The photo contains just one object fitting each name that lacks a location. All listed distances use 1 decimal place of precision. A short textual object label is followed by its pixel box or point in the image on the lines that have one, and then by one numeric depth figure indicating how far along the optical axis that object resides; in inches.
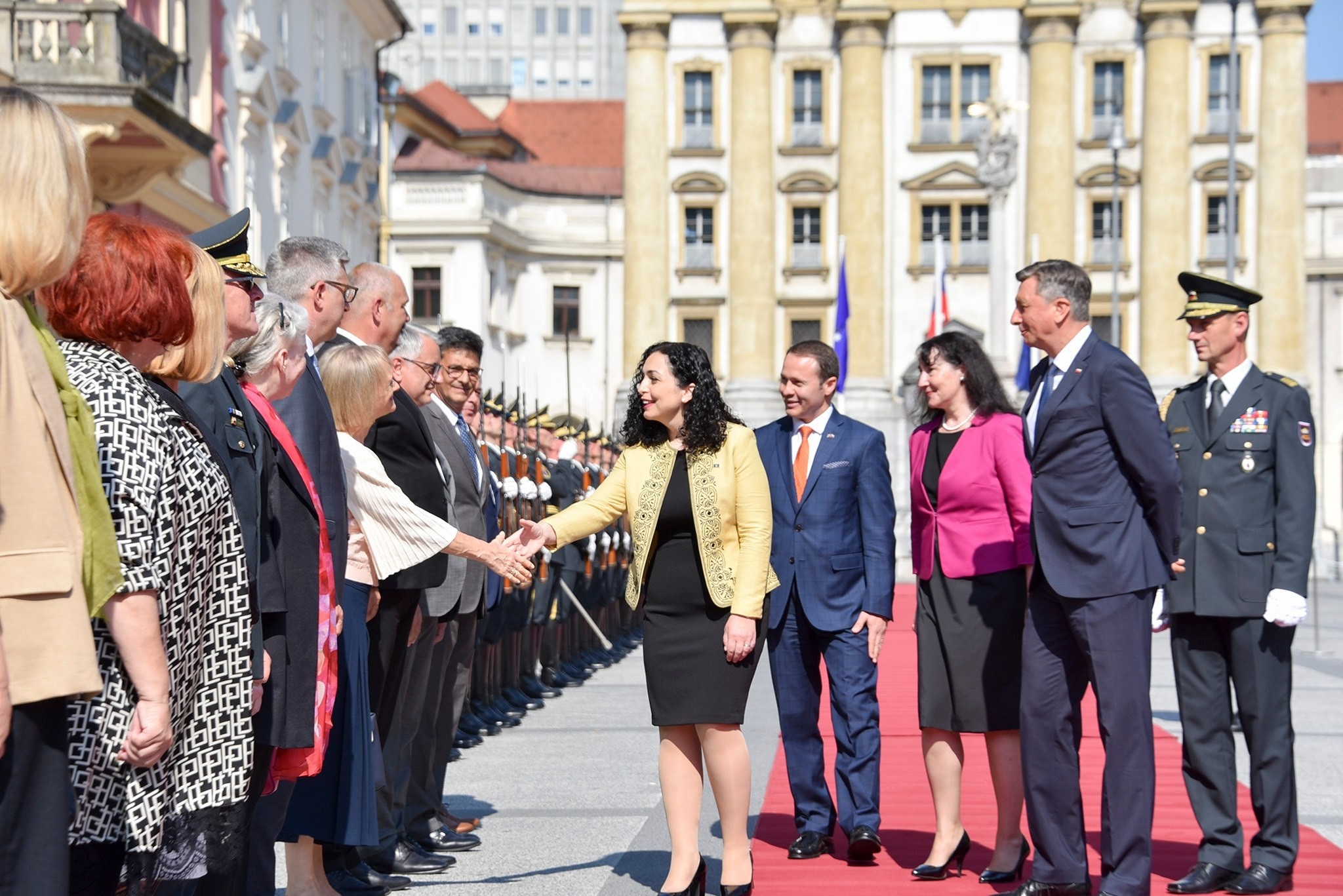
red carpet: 276.4
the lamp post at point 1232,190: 1173.7
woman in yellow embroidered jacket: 258.1
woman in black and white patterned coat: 151.7
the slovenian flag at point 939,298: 1546.5
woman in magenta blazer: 284.7
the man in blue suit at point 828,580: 305.3
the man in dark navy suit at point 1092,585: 253.6
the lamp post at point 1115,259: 1685.5
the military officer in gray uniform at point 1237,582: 271.9
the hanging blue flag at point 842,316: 1320.7
